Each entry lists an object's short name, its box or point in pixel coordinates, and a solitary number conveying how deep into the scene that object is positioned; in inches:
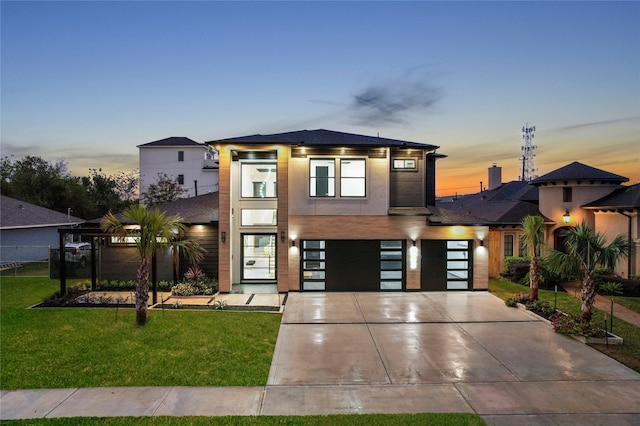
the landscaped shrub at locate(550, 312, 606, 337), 358.9
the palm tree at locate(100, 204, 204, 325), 382.9
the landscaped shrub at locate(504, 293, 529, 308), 489.1
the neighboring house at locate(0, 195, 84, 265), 883.4
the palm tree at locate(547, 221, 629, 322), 375.9
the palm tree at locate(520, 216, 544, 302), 486.3
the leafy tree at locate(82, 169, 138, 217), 1659.7
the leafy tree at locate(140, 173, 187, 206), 1369.3
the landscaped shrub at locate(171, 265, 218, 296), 527.5
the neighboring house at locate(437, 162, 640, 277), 644.1
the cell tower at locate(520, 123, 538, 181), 1592.0
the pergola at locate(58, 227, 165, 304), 487.2
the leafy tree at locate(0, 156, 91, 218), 1413.6
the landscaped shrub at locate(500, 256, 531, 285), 655.1
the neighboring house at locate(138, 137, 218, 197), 1665.8
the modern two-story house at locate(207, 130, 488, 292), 585.6
